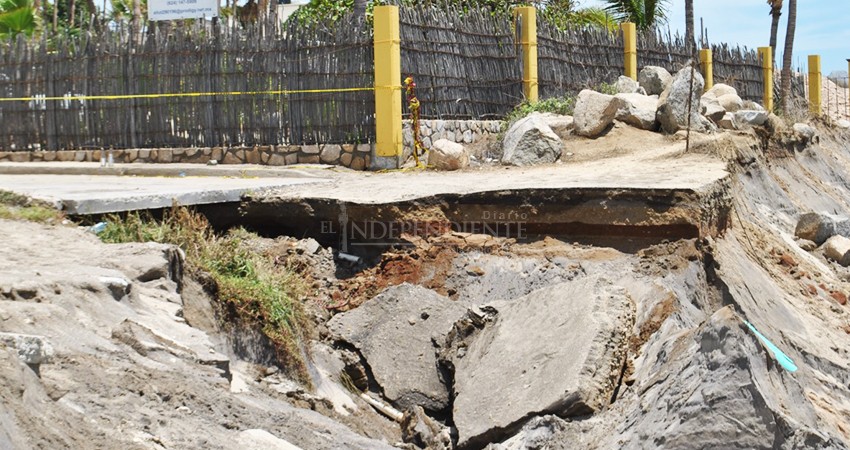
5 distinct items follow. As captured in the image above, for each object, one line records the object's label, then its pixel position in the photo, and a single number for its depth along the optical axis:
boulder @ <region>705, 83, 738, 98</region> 18.62
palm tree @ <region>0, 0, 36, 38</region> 29.36
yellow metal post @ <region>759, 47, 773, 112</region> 24.42
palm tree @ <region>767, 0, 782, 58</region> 28.23
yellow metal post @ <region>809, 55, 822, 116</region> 27.36
